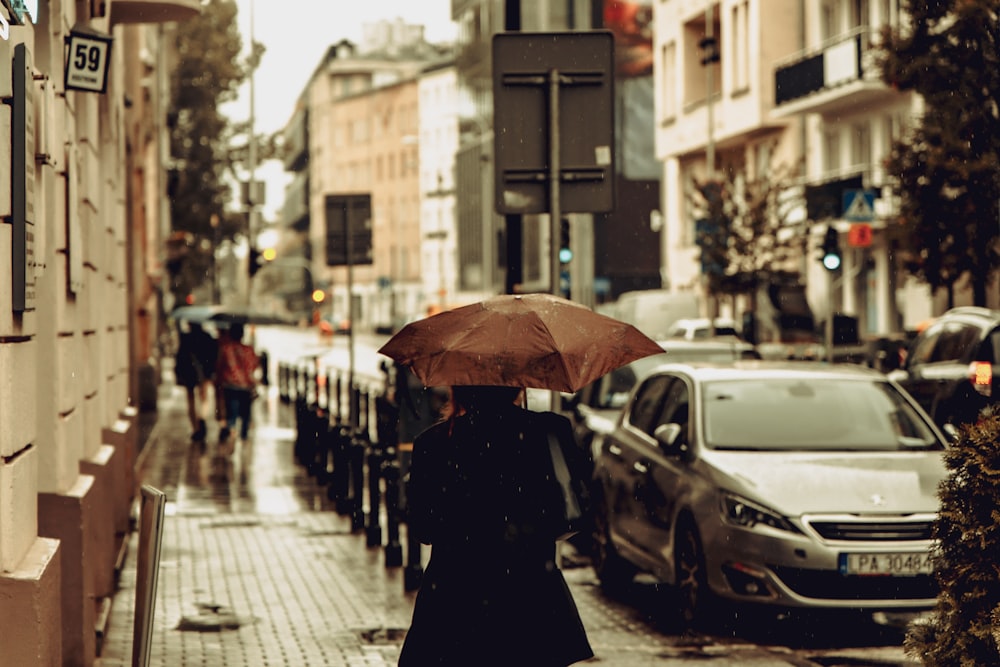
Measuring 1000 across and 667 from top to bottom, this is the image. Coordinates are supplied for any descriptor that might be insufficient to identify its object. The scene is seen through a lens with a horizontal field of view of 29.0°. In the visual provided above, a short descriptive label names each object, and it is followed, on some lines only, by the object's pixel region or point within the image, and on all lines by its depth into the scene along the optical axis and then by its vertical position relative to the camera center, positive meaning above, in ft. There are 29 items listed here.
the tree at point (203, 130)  178.40 +15.21
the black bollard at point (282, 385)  123.85 -6.19
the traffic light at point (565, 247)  99.34 +1.96
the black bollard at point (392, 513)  43.14 -5.06
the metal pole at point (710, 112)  168.96 +15.07
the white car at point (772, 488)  32.68 -3.73
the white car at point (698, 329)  131.95 -3.23
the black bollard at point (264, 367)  98.68 -4.12
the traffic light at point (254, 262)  141.18 +2.03
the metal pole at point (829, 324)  88.53 -2.01
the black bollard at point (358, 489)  50.80 -5.30
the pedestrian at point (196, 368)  87.71 -3.55
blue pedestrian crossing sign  94.89 +3.65
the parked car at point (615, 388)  53.31 -3.01
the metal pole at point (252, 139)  178.40 +13.93
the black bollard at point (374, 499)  45.80 -5.08
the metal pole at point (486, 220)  330.95 +11.44
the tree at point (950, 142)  77.51 +5.94
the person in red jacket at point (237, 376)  82.07 -3.66
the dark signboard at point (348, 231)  71.67 +2.13
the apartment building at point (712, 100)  167.63 +17.10
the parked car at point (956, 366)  64.75 -3.03
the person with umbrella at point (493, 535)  18.44 -2.39
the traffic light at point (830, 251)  94.73 +1.46
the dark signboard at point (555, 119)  34.17 +2.96
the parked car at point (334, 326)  310.45 -7.28
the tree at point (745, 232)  145.38 +3.86
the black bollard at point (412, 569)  39.27 -5.76
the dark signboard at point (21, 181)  19.56 +1.15
